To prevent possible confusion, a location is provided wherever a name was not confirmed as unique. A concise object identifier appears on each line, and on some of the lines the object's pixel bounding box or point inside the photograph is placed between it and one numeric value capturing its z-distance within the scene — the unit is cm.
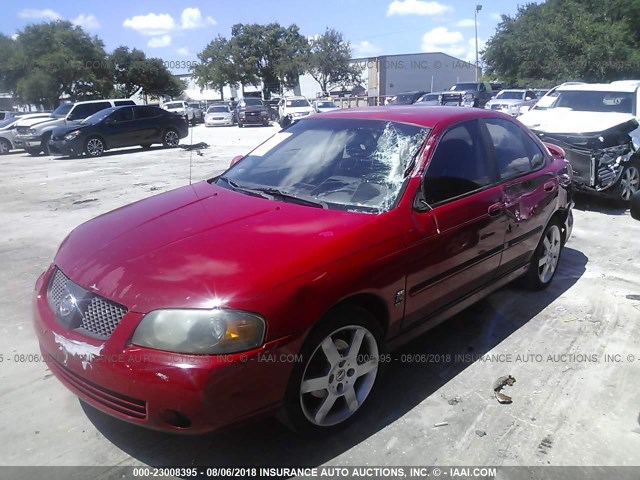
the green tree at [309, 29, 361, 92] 6044
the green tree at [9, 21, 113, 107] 3769
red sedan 226
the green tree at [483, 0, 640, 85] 3391
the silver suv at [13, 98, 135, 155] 1772
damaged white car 749
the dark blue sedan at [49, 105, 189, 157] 1595
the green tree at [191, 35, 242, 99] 6248
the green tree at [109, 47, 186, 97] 4906
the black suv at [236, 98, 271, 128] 3108
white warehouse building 6322
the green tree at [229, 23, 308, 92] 6309
